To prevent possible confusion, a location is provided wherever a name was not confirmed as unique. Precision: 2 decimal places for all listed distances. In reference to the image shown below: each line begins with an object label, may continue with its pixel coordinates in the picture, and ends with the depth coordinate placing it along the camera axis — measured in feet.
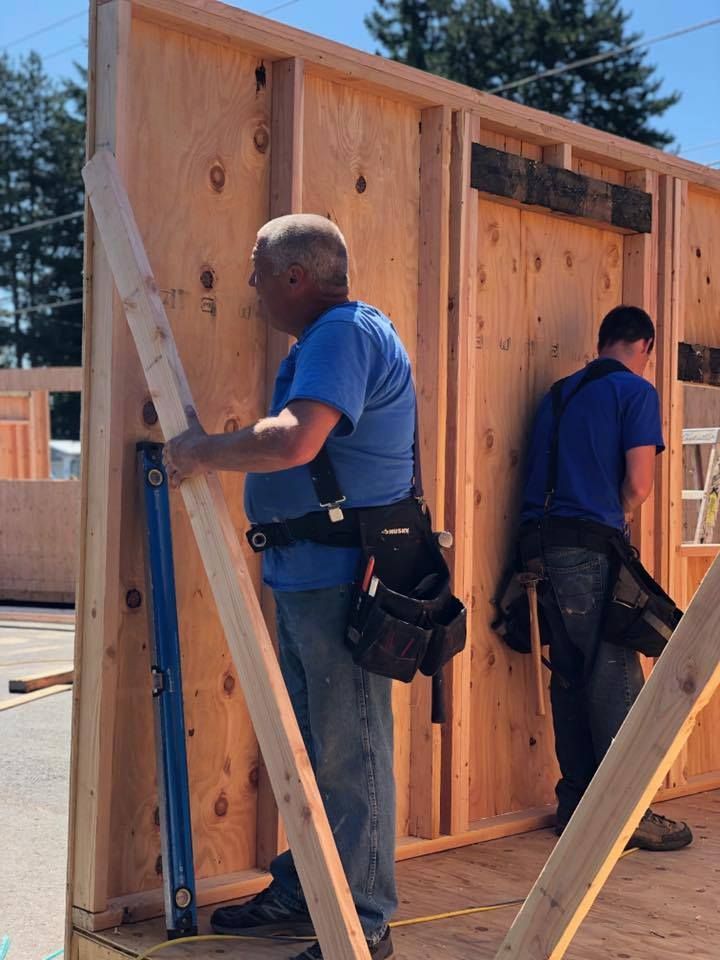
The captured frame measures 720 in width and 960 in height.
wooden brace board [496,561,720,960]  7.67
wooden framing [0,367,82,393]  56.59
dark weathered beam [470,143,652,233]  16.28
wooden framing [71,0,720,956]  12.50
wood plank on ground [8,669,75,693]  29.71
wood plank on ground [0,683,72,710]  28.35
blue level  12.08
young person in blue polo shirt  15.70
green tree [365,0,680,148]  117.39
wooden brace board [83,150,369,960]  9.82
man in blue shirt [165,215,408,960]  11.10
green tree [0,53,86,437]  140.46
